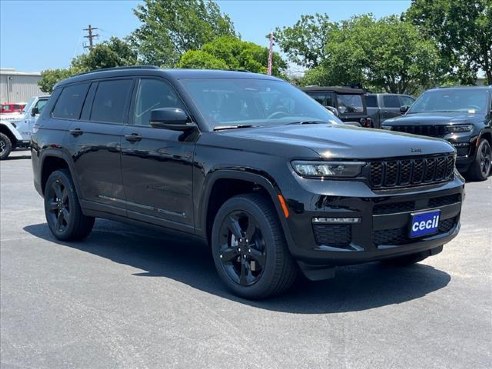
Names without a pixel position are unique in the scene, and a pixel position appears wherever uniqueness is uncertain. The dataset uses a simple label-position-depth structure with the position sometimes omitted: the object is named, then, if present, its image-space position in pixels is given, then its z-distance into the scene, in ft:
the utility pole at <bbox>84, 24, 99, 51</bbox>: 214.28
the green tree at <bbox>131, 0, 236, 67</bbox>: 166.30
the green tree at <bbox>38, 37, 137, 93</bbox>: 159.43
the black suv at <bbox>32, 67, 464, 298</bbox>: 14.65
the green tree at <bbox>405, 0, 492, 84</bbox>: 105.29
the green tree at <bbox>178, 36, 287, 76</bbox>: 125.18
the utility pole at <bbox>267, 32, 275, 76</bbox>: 102.31
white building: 247.09
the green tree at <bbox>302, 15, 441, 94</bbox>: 100.63
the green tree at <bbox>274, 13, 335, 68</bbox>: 126.72
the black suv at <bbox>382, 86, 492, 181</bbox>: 37.86
